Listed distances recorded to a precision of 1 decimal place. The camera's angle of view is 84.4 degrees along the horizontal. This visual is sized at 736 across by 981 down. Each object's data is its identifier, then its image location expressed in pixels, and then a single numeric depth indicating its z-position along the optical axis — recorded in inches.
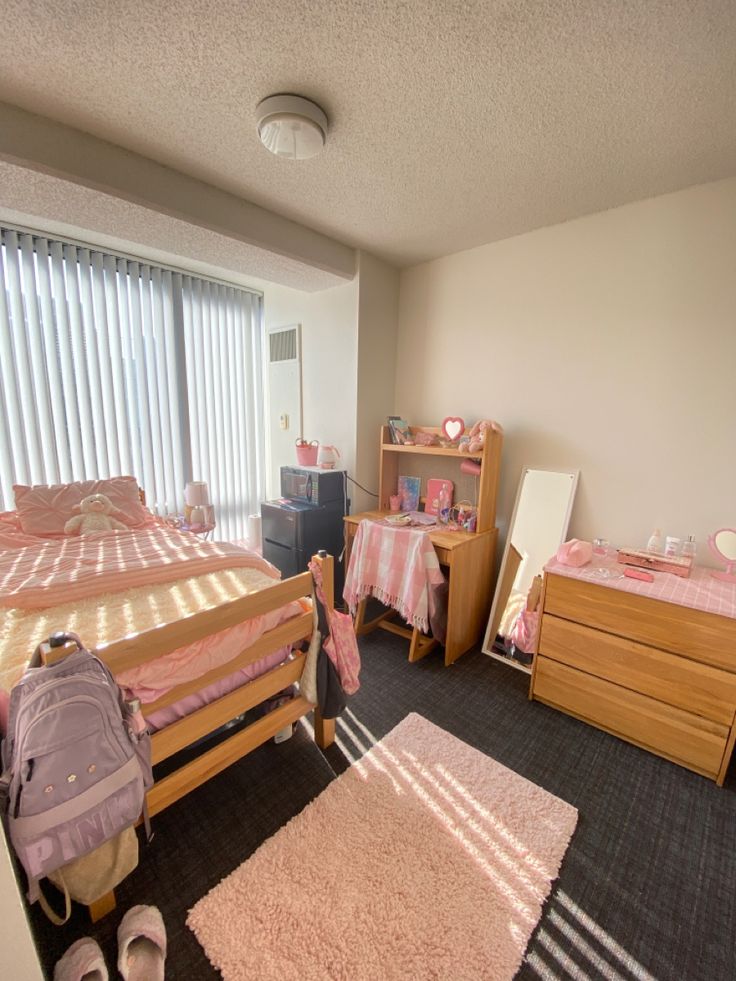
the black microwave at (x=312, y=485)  110.4
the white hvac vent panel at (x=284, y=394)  129.1
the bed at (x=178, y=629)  47.0
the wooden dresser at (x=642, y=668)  62.6
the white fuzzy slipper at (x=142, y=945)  40.6
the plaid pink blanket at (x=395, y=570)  89.0
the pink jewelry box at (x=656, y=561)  73.3
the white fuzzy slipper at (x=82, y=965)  39.2
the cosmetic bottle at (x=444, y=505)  105.3
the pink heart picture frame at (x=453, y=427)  100.9
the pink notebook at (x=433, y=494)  110.4
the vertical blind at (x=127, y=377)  97.1
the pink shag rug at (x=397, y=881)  43.2
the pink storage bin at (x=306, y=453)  120.2
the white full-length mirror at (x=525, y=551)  91.7
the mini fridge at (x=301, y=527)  108.5
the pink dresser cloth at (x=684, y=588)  62.8
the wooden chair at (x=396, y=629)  95.4
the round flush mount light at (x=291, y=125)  54.8
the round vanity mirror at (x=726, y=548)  72.5
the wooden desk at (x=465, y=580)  90.0
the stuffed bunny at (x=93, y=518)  92.4
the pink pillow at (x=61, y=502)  91.7
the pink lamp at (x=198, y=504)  121.0
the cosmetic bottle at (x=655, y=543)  79.9
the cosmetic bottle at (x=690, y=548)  77.8
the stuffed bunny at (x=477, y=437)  93.8
